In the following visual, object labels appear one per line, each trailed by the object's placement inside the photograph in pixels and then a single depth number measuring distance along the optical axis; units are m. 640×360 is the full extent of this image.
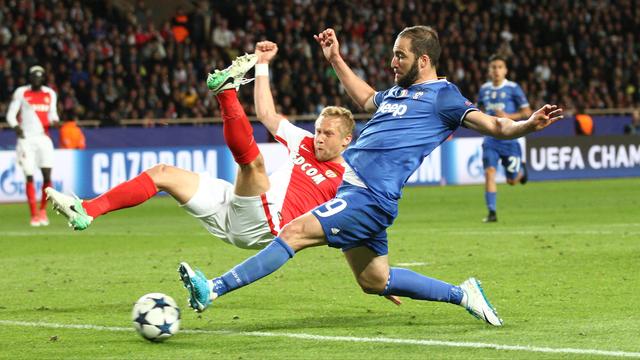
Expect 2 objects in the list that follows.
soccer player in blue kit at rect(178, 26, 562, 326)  7.04
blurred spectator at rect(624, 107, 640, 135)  30.28
